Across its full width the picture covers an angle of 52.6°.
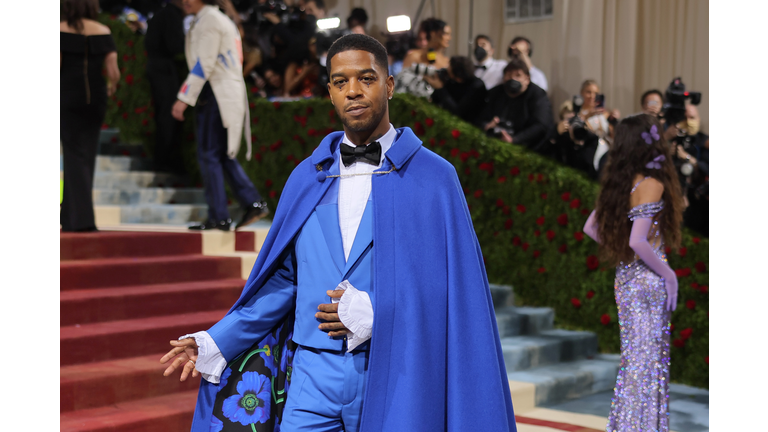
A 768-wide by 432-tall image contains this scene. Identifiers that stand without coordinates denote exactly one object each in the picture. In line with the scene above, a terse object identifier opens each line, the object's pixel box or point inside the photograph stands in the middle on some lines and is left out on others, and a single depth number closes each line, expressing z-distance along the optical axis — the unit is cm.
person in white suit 601
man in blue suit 213
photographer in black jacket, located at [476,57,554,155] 680
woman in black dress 563
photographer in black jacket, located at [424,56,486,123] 728
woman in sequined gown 434
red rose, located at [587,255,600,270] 612
